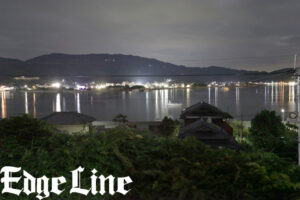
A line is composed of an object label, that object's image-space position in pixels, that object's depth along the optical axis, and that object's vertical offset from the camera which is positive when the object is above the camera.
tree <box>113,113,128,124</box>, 26.14 -3.75
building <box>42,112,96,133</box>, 12.23 -1.72
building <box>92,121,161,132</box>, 22.87 -3.97
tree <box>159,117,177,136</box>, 20.65 -3.58
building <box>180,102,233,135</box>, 16.62 -2.05
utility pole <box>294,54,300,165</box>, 7.74 -0.06
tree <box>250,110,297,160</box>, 15.97 -2.76
